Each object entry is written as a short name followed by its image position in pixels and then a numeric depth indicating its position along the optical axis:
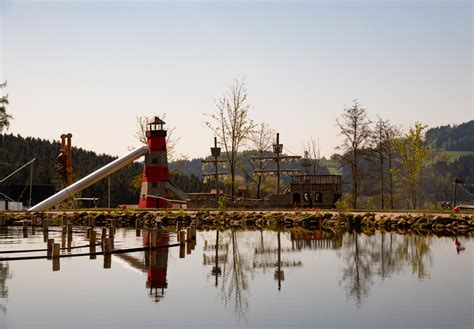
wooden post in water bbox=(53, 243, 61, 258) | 26.74
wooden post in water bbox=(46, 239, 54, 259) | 27.71
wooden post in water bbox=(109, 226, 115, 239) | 33.31
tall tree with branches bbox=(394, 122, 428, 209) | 66.44
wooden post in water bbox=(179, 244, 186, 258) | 29.95
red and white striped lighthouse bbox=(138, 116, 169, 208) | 61.38
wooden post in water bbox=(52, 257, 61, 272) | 25.00
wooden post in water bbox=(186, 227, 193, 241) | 35.12
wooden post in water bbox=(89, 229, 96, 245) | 31.74
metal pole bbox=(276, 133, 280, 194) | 65.25
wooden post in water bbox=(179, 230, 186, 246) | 32.97
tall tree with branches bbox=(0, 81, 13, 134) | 76.19
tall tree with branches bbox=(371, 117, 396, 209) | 67.31
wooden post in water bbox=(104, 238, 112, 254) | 28.16
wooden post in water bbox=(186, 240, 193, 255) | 31.26
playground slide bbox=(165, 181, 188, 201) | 61.84
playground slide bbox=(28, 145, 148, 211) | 57.66
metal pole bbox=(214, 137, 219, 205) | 61.69
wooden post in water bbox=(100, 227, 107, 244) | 31.16
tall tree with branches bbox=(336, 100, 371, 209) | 65.56
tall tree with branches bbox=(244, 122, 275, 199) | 79.49
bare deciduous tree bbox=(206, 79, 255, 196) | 69.50
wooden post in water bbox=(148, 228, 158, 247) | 31.84
